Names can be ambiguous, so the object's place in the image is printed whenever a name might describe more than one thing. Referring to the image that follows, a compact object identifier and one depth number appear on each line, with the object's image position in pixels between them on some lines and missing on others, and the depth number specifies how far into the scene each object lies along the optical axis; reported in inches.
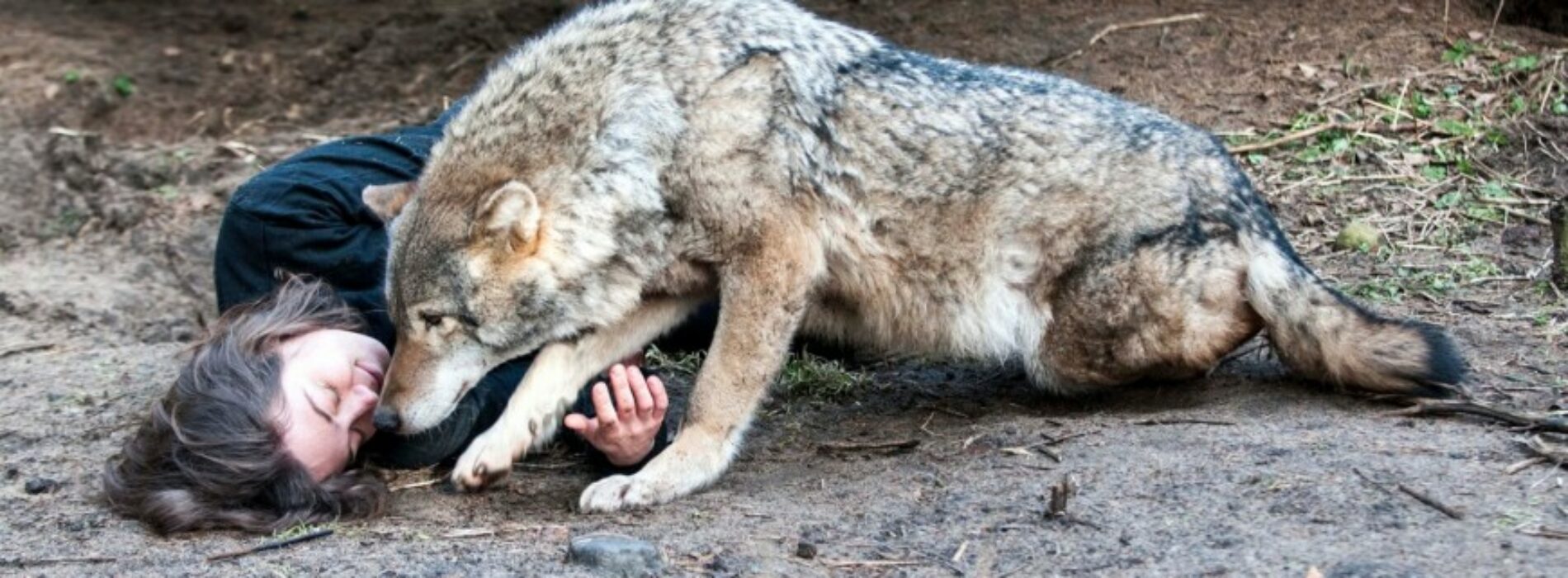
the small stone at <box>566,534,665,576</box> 157.6
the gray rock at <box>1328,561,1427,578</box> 142.1
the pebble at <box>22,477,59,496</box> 199.2
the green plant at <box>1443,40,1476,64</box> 308.8
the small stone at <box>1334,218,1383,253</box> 263.4
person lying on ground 183.3
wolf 190.5
